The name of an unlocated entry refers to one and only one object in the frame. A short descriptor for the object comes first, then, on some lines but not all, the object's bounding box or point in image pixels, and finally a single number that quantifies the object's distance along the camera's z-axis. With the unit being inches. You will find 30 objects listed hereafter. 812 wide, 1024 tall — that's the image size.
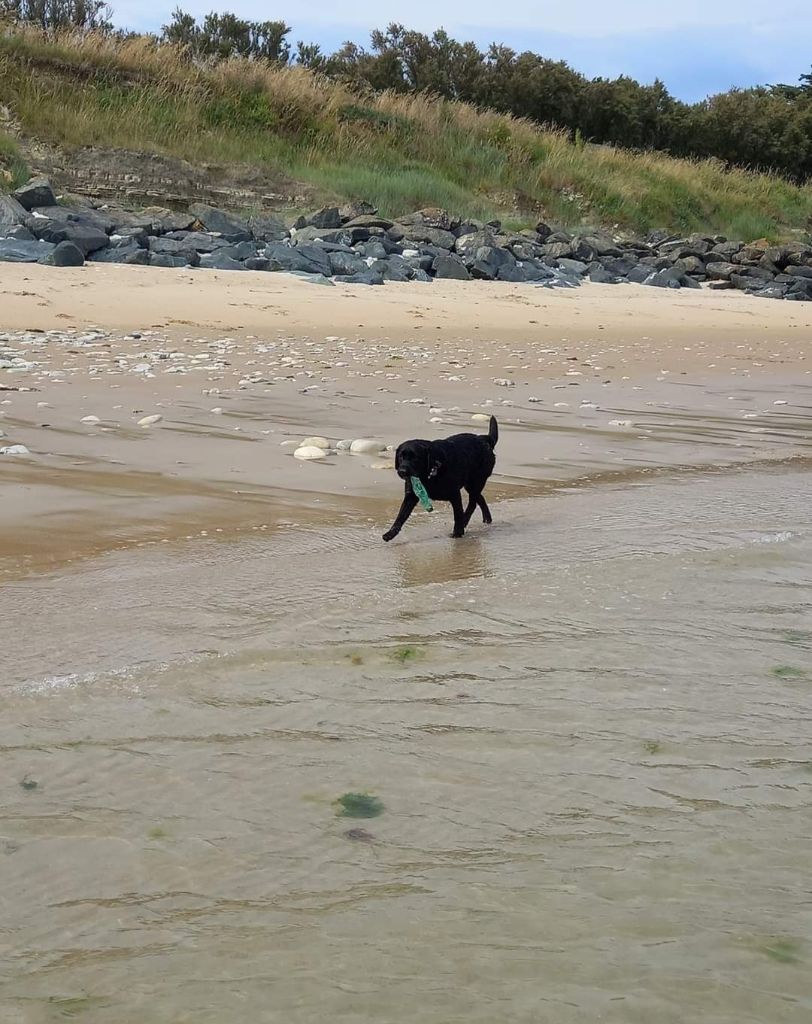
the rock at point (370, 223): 767.7
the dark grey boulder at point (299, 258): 618.2
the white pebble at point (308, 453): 263.6
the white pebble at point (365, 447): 274.5
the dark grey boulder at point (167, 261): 589.9
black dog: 207.3
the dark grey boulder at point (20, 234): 585.6
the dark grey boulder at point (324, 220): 761.0
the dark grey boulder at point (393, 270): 639.1
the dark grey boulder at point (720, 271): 874.8
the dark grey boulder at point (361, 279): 610.5
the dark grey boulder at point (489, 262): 695.7
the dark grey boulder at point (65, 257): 551.8
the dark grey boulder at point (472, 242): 749.9
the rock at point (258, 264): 612.1
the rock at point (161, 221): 674.8
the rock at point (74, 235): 583.5
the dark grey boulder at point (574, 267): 780.0
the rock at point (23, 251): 548.1
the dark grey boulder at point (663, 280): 796.6
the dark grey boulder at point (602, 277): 767.1
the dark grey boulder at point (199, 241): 643.2
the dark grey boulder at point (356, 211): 796.6
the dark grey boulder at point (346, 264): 633.0
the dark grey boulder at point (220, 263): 604.1
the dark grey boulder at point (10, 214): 609.6
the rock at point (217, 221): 722.2
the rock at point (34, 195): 677.9
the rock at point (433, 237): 767.7
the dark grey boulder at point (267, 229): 731.4
